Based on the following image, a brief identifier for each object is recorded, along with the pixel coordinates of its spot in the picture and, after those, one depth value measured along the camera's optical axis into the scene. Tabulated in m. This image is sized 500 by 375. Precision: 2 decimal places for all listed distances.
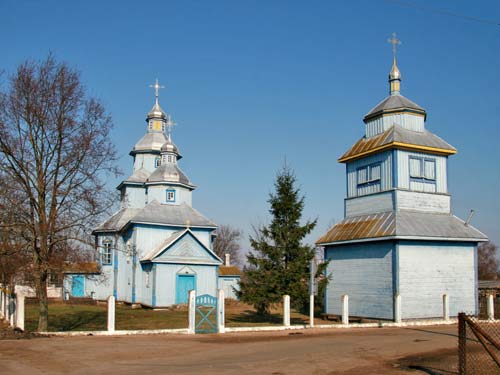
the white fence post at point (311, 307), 21.20
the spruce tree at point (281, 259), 23.22
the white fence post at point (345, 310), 22.58
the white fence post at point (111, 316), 18.03
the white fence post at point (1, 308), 26.72
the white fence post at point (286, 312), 21.03
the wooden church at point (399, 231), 24.38
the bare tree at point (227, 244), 80.75
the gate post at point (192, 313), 19.16
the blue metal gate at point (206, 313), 19.45
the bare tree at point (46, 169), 18.89
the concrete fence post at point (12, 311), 20.15
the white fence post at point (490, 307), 25.17
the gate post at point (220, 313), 19.44
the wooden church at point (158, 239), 35.06
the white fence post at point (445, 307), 23.93
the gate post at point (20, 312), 18.03
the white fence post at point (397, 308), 23.02
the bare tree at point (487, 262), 69.56
